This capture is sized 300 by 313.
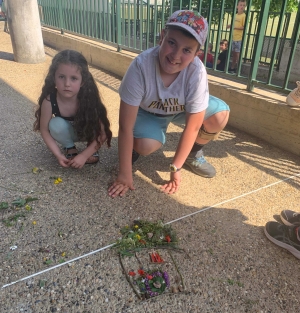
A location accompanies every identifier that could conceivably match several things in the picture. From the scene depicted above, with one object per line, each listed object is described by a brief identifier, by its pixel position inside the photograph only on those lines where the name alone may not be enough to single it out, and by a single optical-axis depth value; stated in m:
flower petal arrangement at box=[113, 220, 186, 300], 1.64
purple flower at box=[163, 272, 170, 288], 1.66
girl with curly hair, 2.34
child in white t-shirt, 1.91
